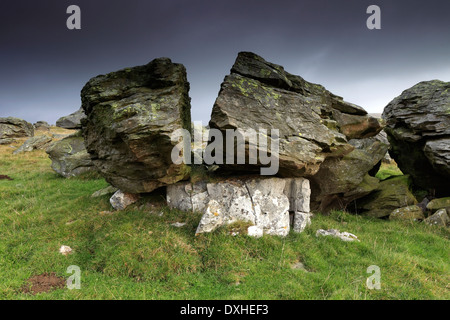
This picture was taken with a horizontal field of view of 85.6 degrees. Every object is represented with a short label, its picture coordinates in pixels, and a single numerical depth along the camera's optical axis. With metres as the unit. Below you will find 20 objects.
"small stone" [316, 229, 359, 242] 10.93
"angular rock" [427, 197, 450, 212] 14.20
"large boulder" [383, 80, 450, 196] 14.88
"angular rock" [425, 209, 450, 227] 13.00
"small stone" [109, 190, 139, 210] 12.45
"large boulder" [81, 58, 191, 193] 10.06
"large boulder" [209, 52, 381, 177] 10.27
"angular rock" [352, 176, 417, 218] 14.91
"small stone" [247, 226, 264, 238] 10.17
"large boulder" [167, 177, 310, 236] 10.45
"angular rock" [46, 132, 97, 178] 21.85
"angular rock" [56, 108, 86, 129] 28.30
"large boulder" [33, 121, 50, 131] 78.14
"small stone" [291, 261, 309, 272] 8.76
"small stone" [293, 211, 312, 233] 11.57
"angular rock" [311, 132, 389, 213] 14.49
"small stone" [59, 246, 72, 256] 9.20
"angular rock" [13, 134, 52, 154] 36.76
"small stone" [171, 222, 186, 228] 10.61
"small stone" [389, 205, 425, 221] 13.93
